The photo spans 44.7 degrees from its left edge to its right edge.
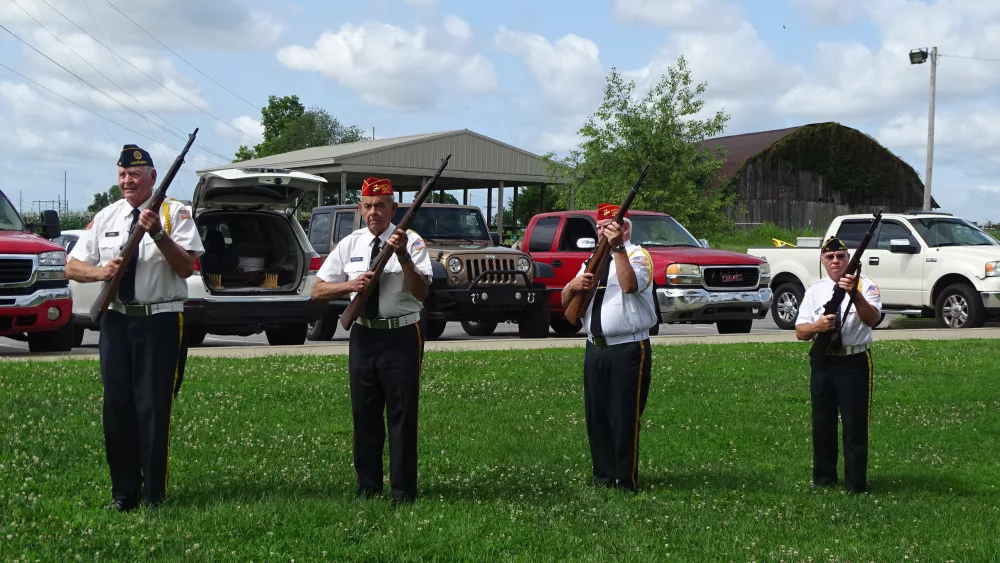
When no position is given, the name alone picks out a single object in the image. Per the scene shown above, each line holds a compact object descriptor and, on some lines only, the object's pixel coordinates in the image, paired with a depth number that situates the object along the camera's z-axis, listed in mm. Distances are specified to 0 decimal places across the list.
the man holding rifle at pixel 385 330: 6840
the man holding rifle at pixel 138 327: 6625
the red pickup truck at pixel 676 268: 17484
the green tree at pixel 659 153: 33500
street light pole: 33656
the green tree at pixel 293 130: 84250
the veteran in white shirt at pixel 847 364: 7617
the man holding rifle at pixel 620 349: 7370
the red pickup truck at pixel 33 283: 13453
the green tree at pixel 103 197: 51541
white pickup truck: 19141
